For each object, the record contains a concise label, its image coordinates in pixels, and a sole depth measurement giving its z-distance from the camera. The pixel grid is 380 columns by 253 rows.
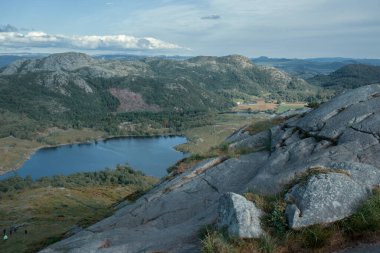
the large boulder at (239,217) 16.84
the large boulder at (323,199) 16.91
